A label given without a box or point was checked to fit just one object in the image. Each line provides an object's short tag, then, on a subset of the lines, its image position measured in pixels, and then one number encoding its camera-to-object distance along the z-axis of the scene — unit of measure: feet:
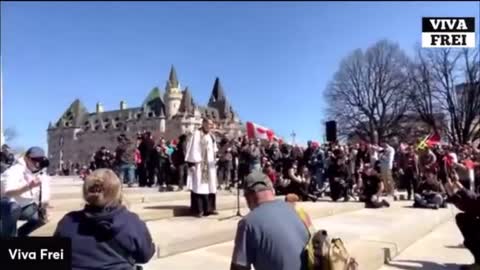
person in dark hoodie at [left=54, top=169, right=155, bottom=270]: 9.83
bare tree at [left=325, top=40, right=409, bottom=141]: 149.28
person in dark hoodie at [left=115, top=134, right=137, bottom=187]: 52.00
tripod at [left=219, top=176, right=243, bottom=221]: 29.01
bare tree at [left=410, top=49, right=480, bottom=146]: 136.05
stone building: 408.67
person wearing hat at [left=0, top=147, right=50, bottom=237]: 19.01
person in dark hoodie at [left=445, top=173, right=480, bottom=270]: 19.93
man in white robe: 28.68
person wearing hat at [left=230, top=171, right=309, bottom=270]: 10.80
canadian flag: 47.80
